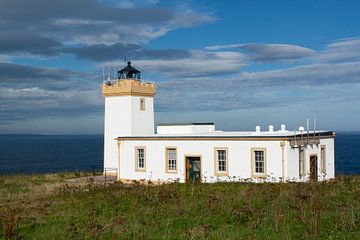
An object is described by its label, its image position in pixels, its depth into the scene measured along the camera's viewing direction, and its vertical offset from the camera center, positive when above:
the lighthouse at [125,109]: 29.78 +1.47
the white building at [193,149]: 22.50 -1.09
